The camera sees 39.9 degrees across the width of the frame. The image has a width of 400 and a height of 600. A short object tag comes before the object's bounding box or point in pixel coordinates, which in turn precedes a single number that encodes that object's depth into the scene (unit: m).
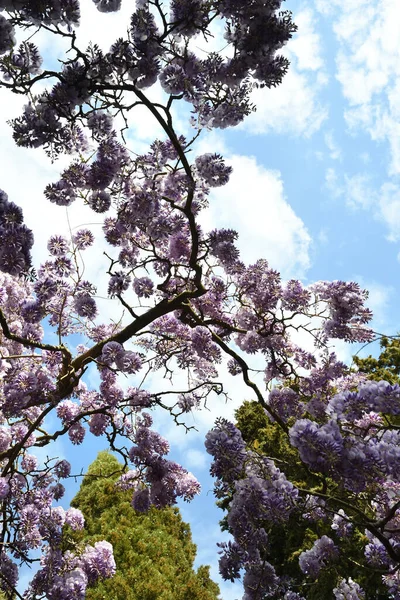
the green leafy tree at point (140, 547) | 12.60
